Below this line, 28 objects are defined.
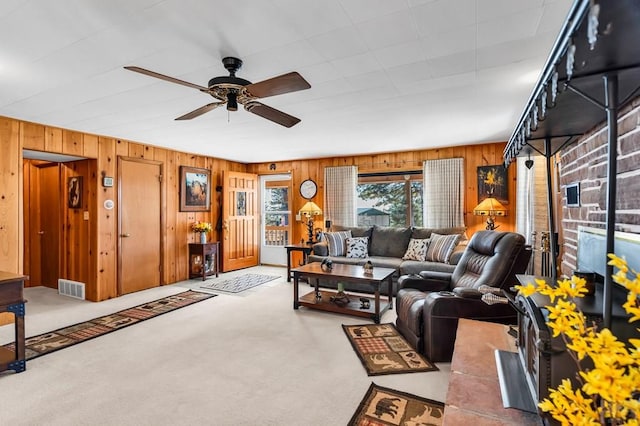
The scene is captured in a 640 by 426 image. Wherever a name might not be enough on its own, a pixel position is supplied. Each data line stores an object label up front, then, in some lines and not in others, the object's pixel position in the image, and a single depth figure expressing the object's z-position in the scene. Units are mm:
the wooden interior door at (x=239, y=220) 6450
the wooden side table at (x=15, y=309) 2514
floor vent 4684
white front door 7152
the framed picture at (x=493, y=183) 5184
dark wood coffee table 3602
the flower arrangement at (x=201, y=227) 5929
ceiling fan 2061
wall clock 6703
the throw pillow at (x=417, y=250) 5022
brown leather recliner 2588
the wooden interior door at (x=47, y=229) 5363
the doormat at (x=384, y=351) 2541
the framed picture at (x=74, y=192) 4699
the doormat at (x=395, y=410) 1928
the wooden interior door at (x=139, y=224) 4883
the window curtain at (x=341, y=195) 6281
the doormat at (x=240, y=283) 5145
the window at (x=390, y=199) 5973
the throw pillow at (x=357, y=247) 5438
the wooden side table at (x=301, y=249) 5729
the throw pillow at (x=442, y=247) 4801
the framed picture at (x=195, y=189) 5840
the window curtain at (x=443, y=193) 5445
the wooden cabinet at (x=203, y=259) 5816
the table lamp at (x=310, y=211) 6113
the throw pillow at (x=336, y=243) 5523
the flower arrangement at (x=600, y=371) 611
